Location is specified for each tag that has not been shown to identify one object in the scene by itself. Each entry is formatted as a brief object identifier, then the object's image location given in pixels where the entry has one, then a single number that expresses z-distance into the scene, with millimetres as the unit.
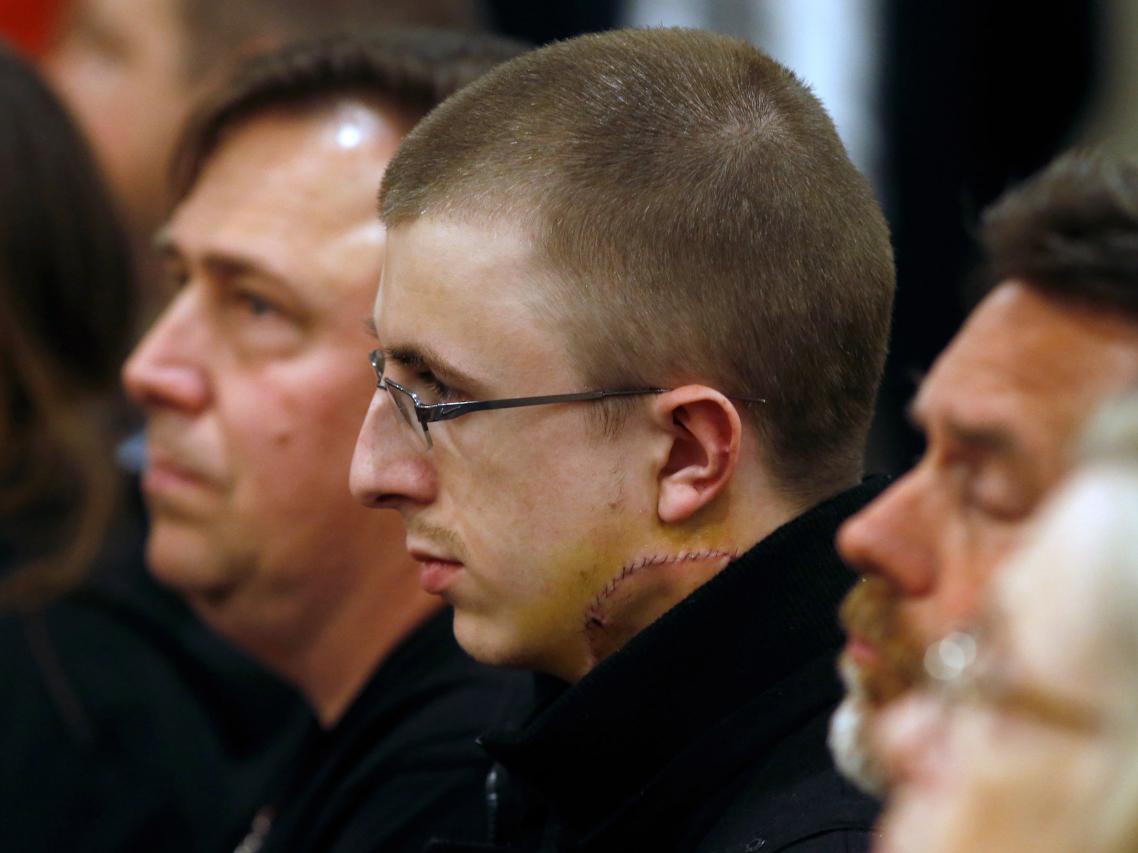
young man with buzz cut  3133
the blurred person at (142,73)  4457
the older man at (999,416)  2927
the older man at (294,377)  3469
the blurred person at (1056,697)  2804
